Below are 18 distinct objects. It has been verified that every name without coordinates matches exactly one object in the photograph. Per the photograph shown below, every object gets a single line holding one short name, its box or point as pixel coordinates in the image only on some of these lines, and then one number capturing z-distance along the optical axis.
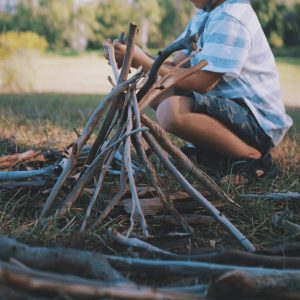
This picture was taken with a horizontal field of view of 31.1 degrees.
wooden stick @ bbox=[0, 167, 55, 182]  2.32
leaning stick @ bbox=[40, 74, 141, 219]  1.92
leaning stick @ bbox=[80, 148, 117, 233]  1.76
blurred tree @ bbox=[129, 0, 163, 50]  35.30
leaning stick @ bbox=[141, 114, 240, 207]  1.96
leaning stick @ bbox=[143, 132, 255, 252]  1.68
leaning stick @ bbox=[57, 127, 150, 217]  1.89
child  2.63
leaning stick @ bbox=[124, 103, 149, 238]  1.66
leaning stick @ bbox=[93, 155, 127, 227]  1.84
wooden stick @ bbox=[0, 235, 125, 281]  1.27
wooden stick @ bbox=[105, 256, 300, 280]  1.36
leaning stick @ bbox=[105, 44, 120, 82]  2.15
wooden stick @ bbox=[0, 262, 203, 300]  1.07
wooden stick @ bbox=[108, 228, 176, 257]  1.49
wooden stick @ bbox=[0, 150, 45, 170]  2.58
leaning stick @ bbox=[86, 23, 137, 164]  2.01
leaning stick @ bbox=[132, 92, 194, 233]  1.82
